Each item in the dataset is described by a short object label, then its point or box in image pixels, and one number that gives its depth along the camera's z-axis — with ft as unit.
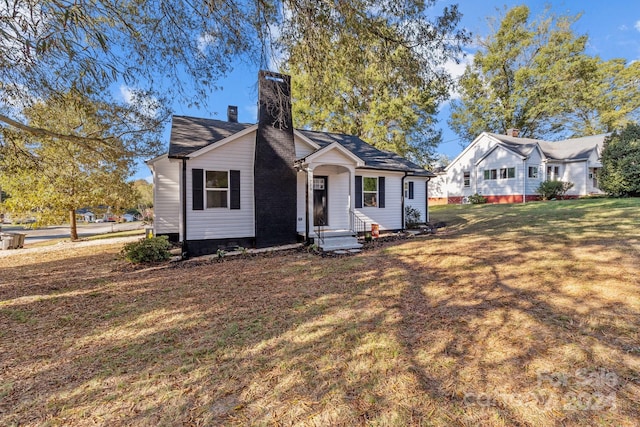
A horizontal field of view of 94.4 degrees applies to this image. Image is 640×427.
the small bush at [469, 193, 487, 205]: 82.12
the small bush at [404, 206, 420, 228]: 46.14
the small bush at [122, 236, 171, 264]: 28.09
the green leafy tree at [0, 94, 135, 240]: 43.29
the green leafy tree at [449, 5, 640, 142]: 93.40
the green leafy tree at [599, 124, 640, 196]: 52.95
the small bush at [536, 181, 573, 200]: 71.61
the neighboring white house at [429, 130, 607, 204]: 75.87
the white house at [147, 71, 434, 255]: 31.42
